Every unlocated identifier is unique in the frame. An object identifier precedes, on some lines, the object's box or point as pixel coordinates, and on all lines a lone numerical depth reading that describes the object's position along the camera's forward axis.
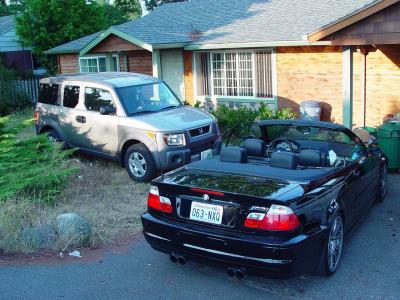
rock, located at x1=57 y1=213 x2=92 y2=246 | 5.88
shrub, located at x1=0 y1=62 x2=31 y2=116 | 19.64
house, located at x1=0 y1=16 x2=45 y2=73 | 27.05
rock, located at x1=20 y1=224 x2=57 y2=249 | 5.83
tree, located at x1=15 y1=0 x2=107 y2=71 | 23.81
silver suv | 8.66
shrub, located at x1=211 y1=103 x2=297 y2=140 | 12.10
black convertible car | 4.35
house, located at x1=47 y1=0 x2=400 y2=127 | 10.94
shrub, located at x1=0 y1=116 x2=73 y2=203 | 7.34
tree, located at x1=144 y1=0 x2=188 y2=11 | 49.50
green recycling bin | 8.90
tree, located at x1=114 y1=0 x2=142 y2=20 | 46.24
